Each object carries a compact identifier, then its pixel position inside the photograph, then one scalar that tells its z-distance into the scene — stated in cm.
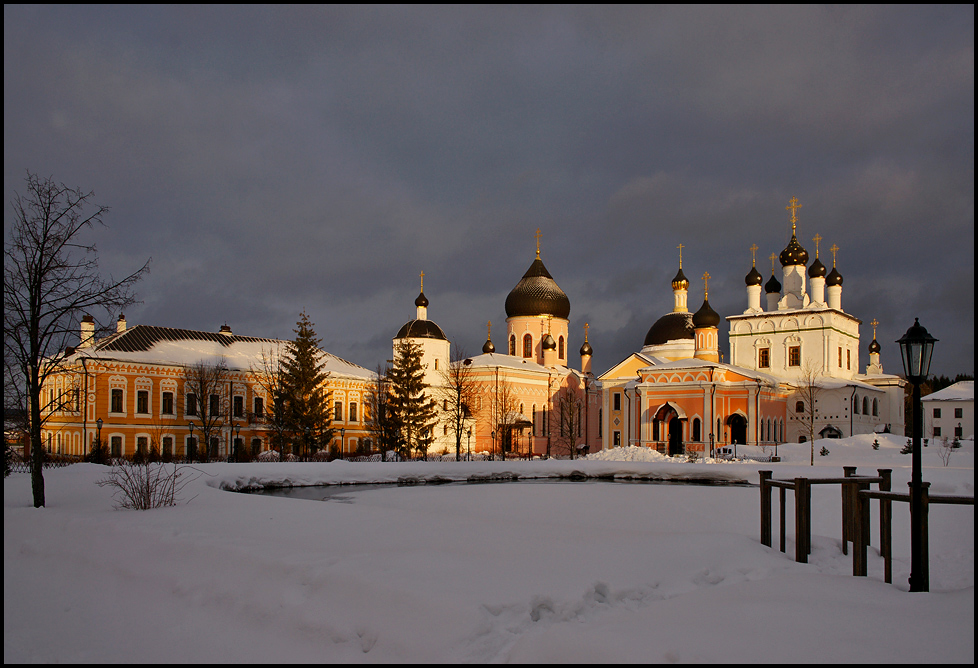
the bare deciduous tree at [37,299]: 1278
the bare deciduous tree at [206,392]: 3828
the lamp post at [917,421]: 779
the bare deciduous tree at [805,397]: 4662
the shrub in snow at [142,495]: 1203
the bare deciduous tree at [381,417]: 3981
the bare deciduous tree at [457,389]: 4194
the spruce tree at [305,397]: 3766
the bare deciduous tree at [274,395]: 3800
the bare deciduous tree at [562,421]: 5228
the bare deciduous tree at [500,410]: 4581
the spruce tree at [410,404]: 4022
